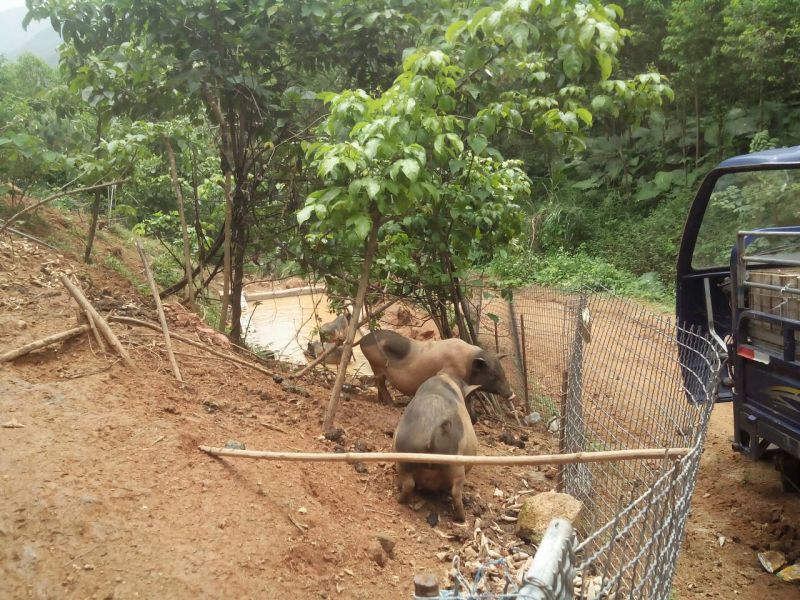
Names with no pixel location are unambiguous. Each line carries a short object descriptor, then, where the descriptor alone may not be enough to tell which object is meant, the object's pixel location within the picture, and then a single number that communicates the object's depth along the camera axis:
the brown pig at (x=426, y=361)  6.64
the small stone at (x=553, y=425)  6.73
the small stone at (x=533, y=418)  7.12
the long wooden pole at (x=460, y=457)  3.06
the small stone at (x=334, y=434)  4.94
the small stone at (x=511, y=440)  6.11
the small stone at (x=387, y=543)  3.76
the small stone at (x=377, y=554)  3.61
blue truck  4.04
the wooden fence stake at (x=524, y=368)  6.86
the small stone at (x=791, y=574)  4.11
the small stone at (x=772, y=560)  4.26
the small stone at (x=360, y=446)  4.95
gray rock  4.17
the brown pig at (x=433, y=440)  4.35
